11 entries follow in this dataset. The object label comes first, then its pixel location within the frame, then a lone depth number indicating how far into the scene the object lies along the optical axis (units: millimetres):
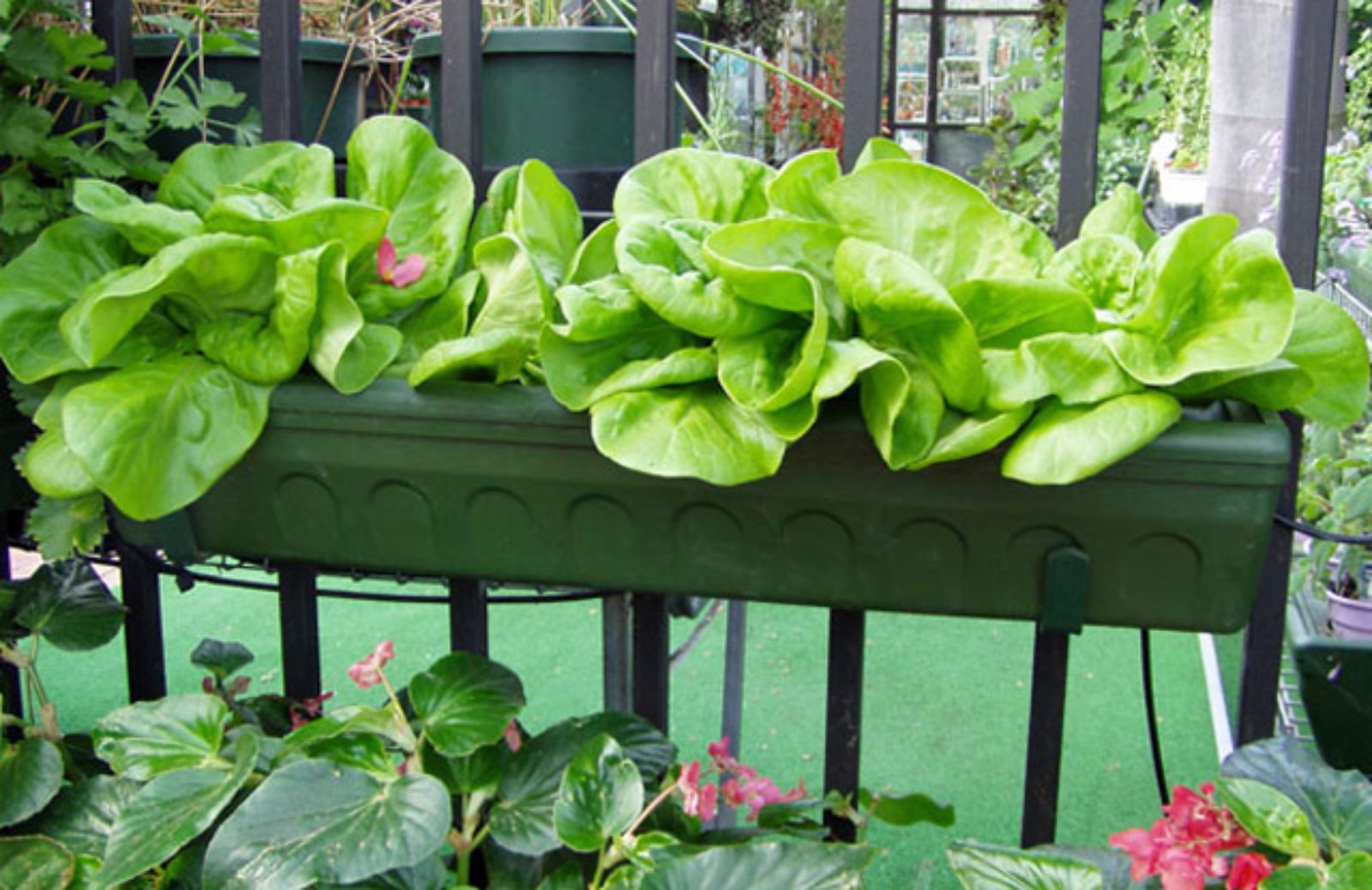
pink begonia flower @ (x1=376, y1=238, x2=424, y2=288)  884
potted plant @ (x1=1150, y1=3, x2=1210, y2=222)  4223
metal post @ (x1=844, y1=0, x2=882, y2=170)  911
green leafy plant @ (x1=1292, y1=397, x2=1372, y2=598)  1624
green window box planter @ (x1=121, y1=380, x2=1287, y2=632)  732
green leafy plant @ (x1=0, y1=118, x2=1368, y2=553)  707
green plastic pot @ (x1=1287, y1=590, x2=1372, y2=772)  960
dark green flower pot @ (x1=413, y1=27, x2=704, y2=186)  1212
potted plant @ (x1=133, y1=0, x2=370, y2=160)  1120
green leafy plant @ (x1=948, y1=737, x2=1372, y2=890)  741
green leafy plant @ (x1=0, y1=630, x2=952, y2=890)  762
